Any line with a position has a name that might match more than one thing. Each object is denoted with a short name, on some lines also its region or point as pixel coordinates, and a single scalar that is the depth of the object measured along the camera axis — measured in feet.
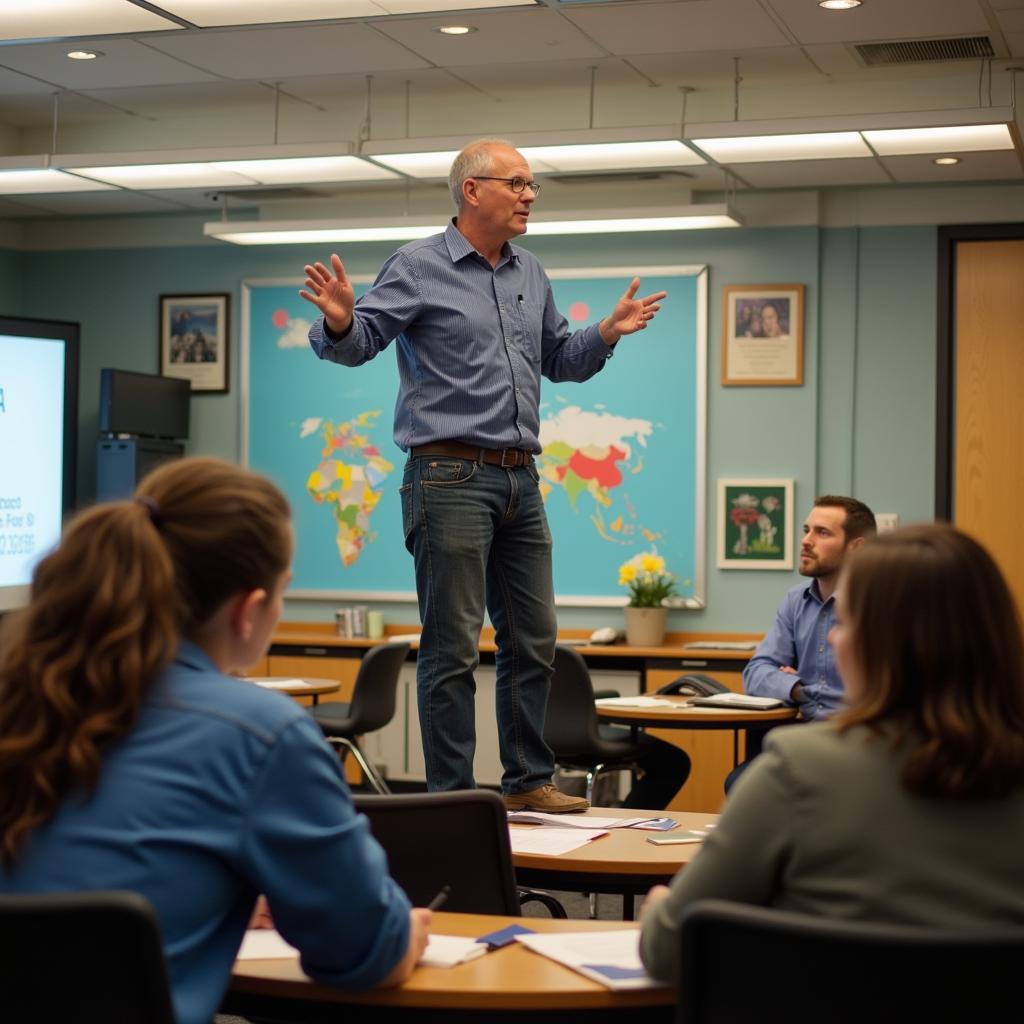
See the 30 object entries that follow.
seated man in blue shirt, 16.10
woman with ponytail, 4.97
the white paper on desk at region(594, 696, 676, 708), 17.29
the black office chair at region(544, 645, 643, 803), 19.40
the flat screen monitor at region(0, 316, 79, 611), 21.01
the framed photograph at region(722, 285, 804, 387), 24.79
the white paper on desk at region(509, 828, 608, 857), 8.37
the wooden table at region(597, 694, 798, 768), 16.20
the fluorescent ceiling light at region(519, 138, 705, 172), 19.65
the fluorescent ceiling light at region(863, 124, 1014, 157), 18.93
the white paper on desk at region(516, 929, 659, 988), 5.39
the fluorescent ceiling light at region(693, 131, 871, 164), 19.36
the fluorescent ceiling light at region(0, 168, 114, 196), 22.53
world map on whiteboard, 25.39
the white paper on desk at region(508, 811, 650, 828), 9.26
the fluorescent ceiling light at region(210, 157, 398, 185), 21.06
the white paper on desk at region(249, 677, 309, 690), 20.43
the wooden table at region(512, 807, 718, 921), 7.98
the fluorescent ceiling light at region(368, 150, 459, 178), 20.73
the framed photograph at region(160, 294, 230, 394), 27.96
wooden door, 24.18
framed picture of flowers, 24.79
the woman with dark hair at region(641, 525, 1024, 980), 5.08
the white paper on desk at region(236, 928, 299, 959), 5.85
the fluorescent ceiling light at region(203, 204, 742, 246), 22.65
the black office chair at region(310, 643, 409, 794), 21.70
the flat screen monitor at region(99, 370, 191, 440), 26.03
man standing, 10.14
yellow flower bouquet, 24.68
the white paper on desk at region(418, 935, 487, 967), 5.66
